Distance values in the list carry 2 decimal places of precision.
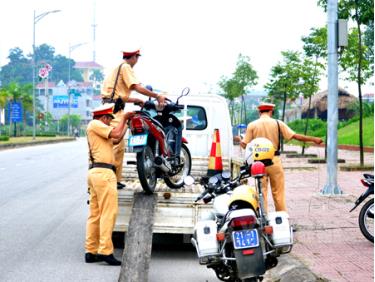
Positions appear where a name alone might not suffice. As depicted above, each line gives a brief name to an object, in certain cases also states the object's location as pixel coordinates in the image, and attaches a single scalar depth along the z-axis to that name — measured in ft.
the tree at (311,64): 101.27
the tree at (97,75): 579.89
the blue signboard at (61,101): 334.44
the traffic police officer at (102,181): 28.96
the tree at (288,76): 113.50
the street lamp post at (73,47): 262.57
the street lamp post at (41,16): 182.09
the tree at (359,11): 71.82
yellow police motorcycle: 21.27
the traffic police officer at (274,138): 34.08
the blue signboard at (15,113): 222.89
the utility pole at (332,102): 52.04
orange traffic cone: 38.09
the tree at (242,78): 158.92
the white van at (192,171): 30.35
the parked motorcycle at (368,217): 31.94
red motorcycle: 31.22
